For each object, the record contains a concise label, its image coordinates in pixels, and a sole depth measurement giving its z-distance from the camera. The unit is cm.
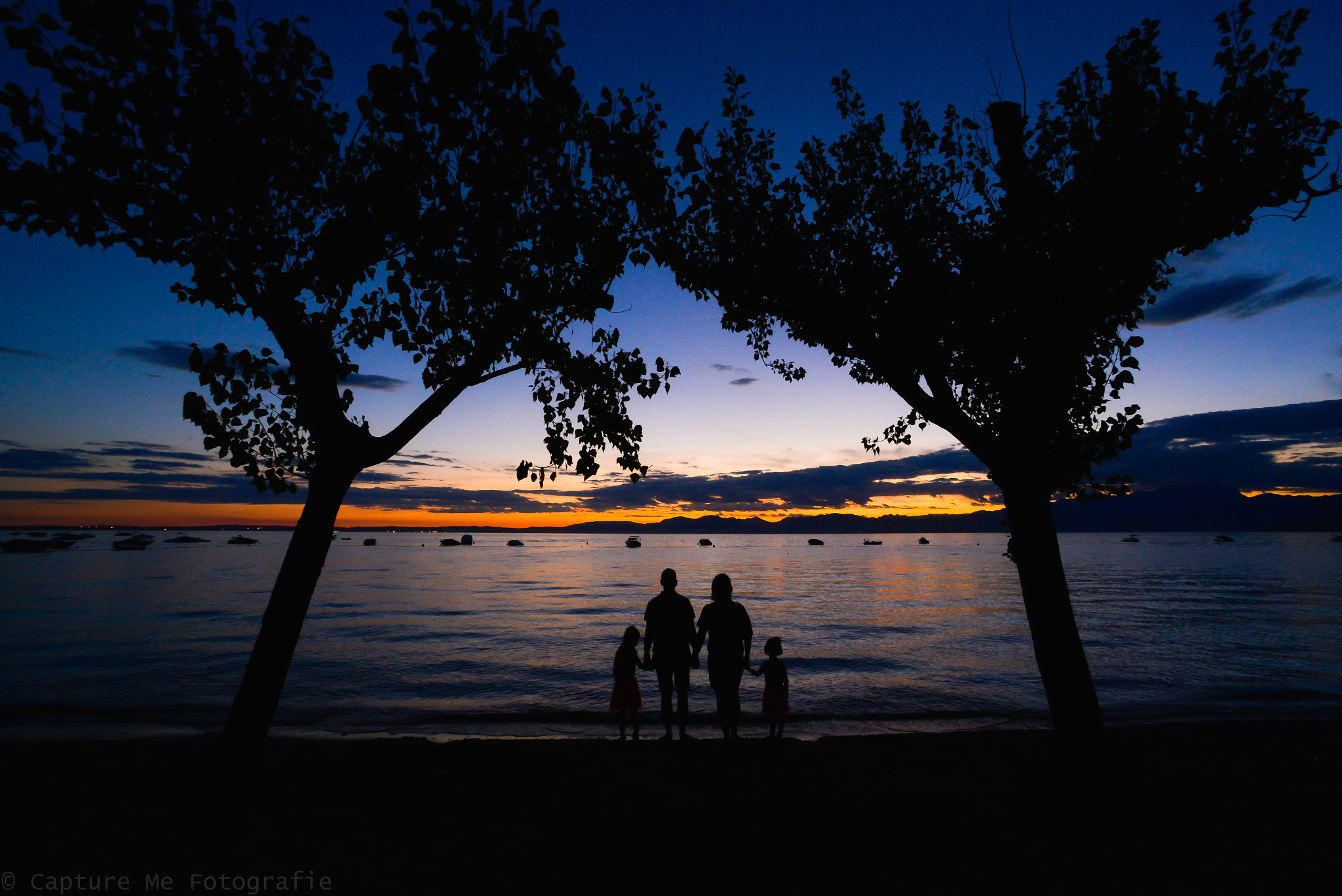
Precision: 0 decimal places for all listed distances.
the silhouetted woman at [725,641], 957
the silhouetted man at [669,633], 970
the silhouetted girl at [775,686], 1030
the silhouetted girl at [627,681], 1029
